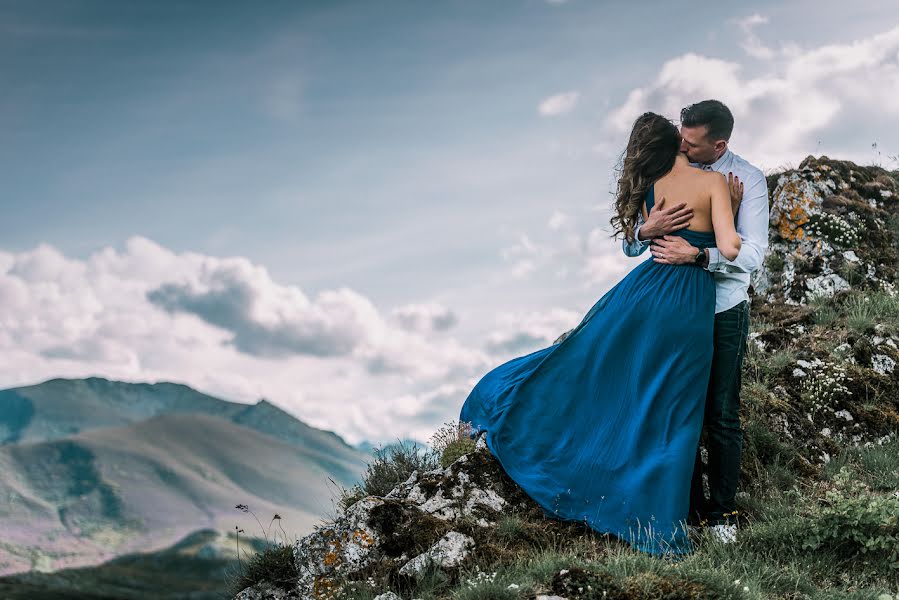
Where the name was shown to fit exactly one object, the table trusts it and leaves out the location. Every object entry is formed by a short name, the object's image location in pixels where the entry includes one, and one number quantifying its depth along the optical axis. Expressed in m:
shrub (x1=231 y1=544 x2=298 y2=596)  6.13
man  5.61
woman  5.60
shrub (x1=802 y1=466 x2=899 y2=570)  5.12
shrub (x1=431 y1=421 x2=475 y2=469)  7.40
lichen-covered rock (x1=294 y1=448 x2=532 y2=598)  5.41
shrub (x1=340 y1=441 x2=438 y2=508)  8.47
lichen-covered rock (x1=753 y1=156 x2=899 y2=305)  11.67
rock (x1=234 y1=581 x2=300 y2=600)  6.04
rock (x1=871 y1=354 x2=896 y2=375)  8.69
